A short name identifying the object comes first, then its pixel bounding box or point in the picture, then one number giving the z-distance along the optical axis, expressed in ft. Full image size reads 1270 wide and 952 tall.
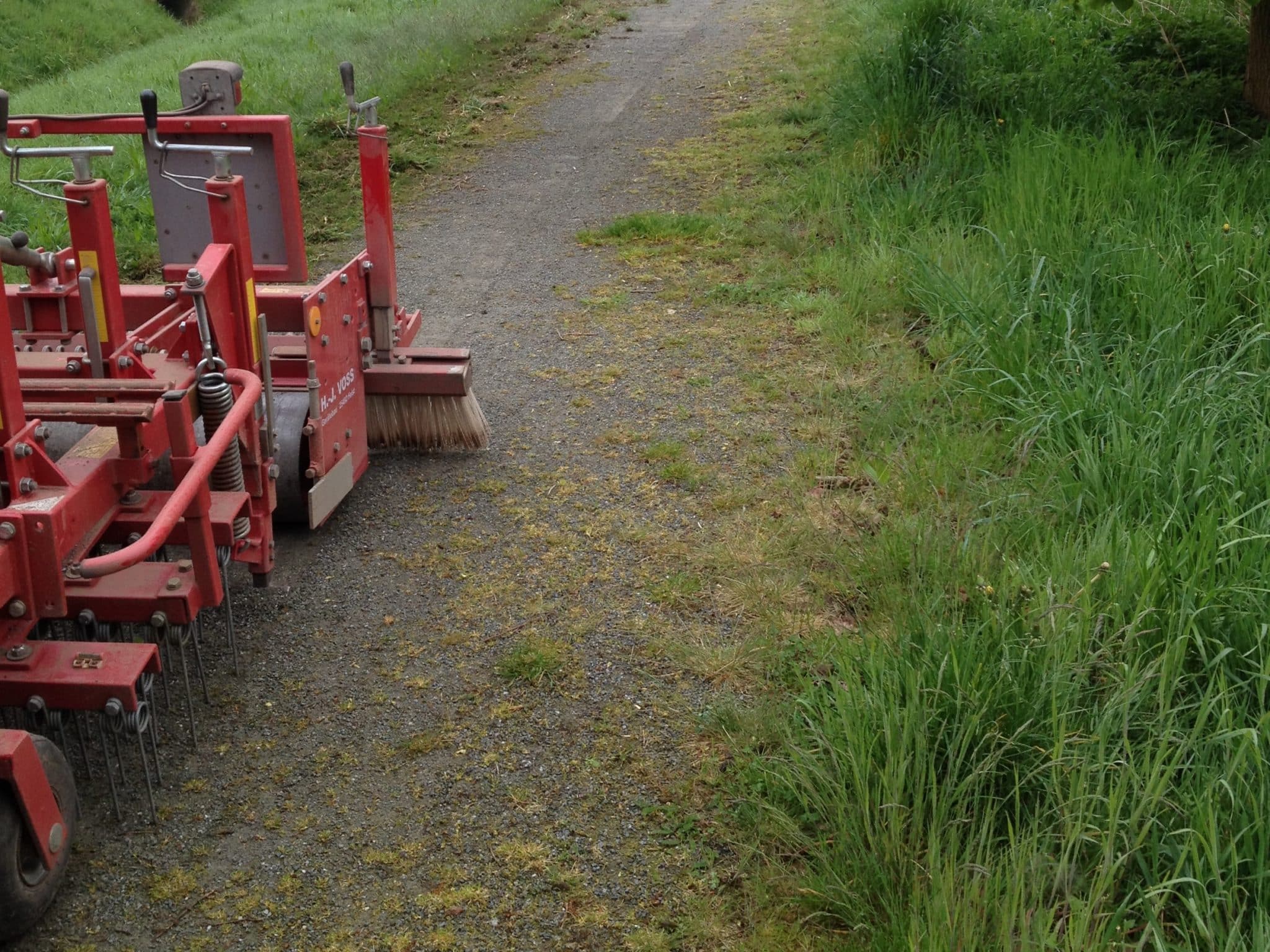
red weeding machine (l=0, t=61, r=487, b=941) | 9.64
